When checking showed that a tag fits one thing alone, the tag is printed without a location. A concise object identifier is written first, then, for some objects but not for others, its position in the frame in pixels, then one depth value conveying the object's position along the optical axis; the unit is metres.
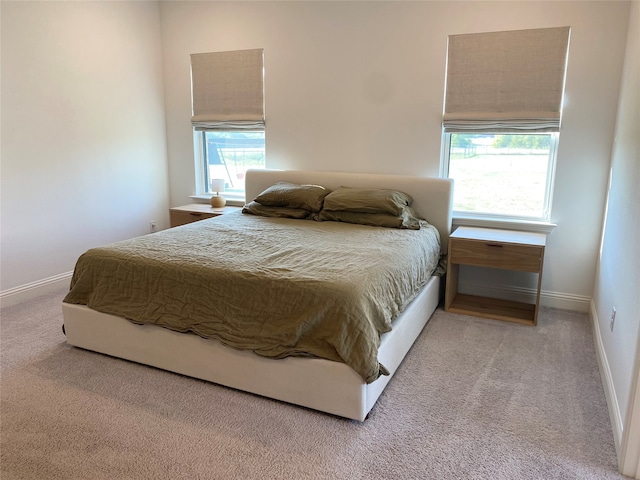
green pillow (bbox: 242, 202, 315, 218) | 3.83
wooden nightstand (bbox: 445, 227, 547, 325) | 3.23
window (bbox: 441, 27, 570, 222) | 3.41
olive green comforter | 2.13
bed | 2.13
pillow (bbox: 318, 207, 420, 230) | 3.50
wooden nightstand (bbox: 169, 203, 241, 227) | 4.41
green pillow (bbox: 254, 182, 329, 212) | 3.82
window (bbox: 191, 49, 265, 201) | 4.47
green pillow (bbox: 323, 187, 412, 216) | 3.54
